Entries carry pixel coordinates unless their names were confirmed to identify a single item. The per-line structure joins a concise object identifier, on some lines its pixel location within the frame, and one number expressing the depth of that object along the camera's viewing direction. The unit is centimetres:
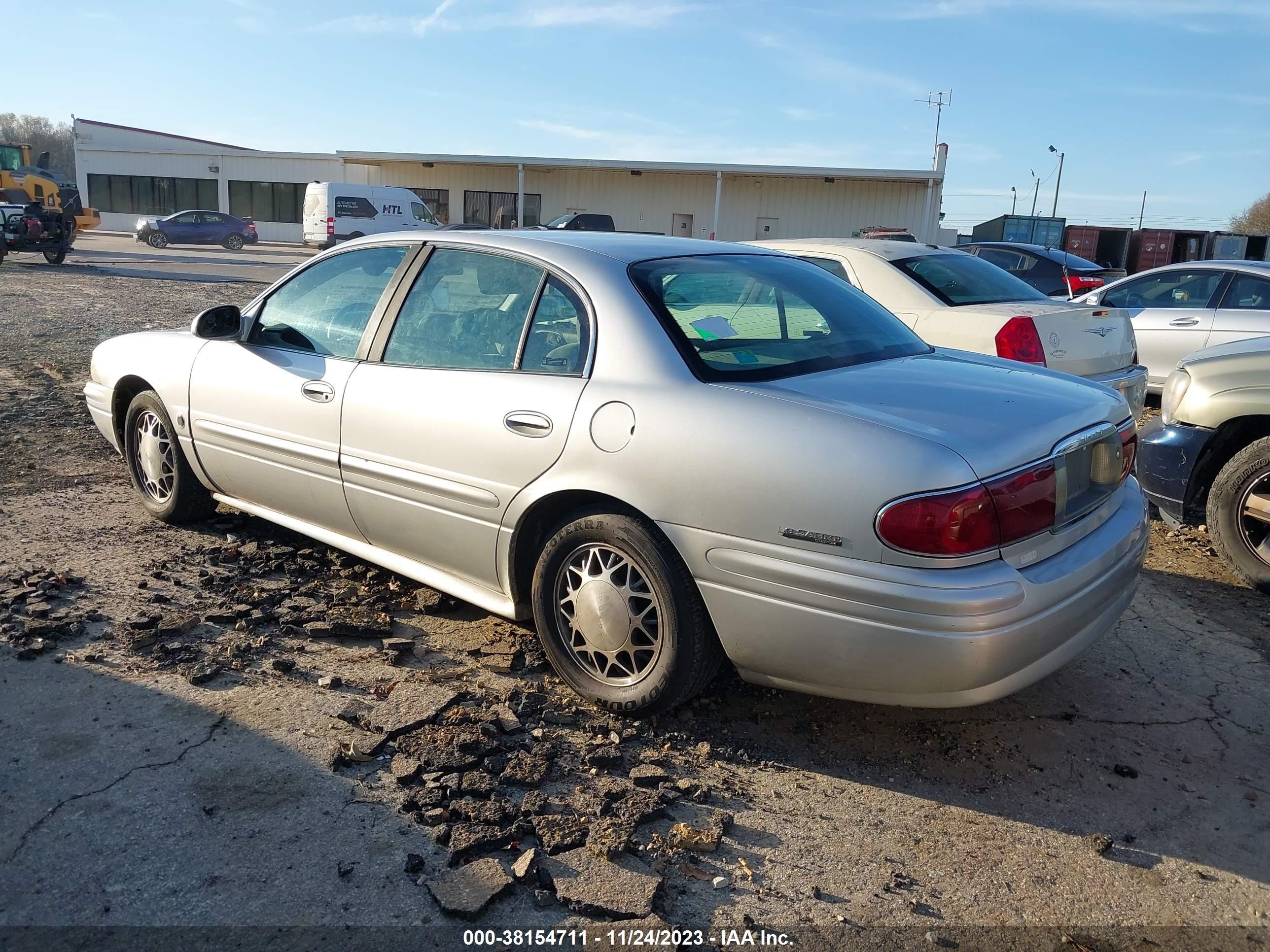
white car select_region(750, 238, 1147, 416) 616
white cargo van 3334
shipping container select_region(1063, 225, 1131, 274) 3288
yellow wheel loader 3416
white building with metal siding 3691
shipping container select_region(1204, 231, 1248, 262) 3084
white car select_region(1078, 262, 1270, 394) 908
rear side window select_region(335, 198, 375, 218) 3344
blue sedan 3781
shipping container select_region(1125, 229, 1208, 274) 3181
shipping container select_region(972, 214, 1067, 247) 3475
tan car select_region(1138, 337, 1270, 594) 486
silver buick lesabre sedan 277
